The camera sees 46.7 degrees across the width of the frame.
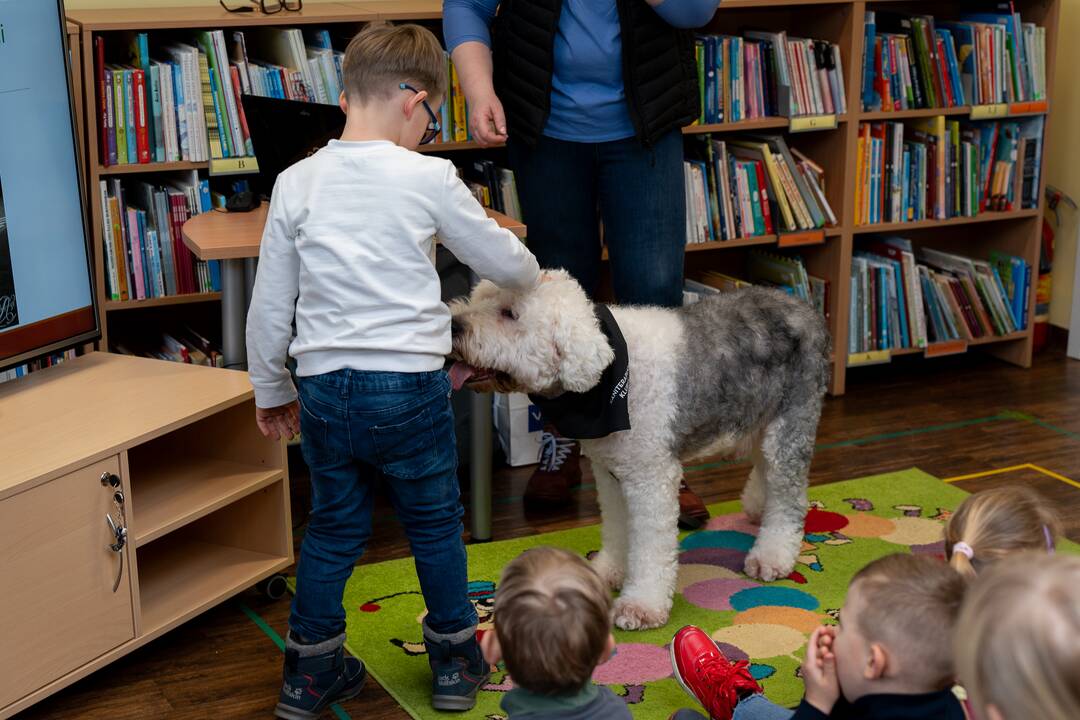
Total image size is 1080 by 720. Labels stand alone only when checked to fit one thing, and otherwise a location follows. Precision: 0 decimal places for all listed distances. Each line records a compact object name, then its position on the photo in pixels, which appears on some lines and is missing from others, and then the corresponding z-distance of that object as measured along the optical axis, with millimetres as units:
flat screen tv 2490
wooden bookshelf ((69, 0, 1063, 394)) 3556
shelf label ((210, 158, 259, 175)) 3291
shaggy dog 2361
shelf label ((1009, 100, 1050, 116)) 4316
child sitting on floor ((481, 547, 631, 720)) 1579
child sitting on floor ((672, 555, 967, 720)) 1563
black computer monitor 2879
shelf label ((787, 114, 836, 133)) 3992
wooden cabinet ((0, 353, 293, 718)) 2213
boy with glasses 2096
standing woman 2809
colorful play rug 2420
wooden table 2617
